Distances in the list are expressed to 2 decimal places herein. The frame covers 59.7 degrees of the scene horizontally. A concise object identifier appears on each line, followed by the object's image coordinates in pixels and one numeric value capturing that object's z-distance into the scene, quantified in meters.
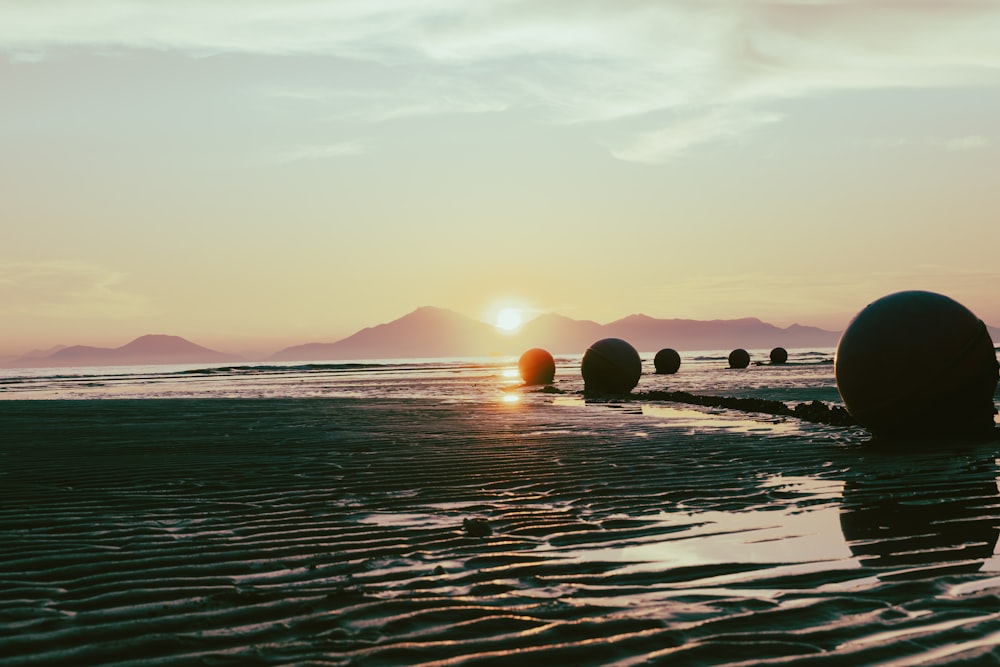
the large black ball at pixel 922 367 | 13.46
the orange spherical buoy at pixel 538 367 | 40.66
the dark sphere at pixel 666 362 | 52.34
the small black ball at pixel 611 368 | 30.84
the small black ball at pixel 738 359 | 60.91
